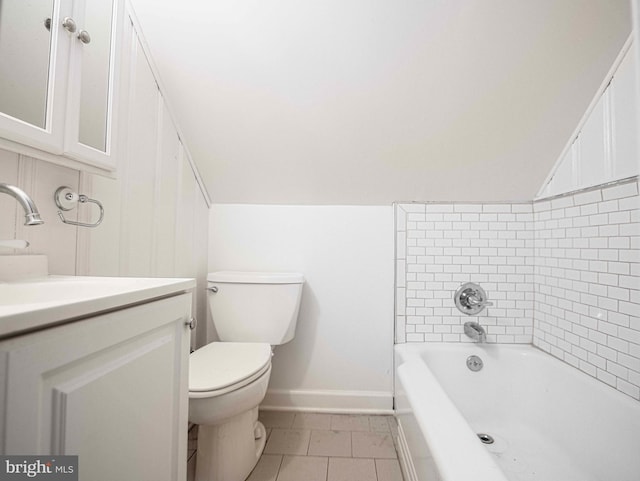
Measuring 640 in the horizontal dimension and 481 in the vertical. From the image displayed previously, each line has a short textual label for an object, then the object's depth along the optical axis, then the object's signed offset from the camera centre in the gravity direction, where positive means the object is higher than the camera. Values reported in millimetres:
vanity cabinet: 349 -240
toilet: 981 -486
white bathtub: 733 -641
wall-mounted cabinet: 672 +449
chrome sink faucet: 571 +75
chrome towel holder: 819 +127
